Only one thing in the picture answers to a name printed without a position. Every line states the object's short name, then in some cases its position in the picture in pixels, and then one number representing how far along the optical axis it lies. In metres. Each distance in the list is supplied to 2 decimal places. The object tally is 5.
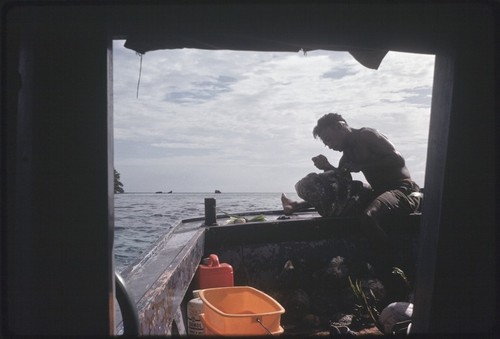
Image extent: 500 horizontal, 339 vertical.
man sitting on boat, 5.18
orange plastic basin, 2.56
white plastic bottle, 3.31
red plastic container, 4.07
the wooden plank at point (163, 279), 2.25
